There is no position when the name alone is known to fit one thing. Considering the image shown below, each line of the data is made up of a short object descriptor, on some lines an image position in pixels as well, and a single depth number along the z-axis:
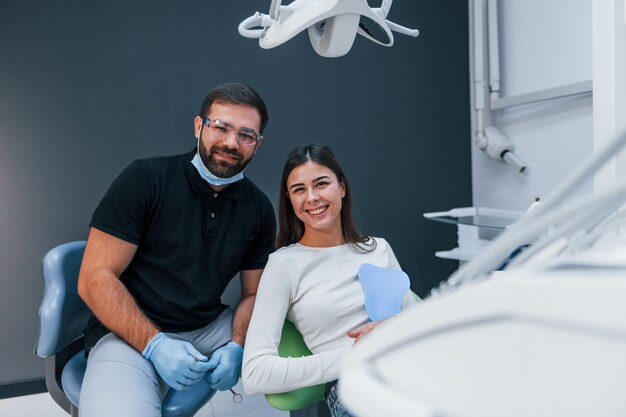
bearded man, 1.52
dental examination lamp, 1.16
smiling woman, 1.34
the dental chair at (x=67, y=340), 1.53
